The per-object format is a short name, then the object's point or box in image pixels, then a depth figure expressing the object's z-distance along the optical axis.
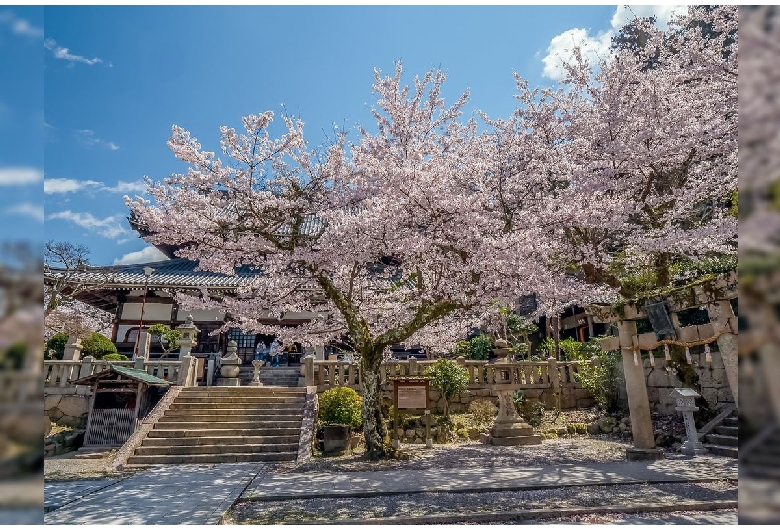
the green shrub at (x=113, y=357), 14.61
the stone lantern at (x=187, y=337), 14.77
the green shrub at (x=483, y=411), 13.30
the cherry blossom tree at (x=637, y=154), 8.46
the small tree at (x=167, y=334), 16.83
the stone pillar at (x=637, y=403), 8.65
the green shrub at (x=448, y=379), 12.84
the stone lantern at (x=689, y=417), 9.16
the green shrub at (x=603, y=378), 13.31
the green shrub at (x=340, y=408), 10.52
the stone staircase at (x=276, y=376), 16.59
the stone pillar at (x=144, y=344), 15.52
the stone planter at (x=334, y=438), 10.55
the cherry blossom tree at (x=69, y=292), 15.86
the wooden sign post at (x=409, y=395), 10.25
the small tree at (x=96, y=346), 14.94
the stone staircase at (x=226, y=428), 9.89
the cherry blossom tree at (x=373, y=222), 8.14
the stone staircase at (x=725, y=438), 8.95
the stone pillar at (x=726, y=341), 7.66
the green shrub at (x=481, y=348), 18.38
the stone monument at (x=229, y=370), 15.34
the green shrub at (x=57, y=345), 14.98
